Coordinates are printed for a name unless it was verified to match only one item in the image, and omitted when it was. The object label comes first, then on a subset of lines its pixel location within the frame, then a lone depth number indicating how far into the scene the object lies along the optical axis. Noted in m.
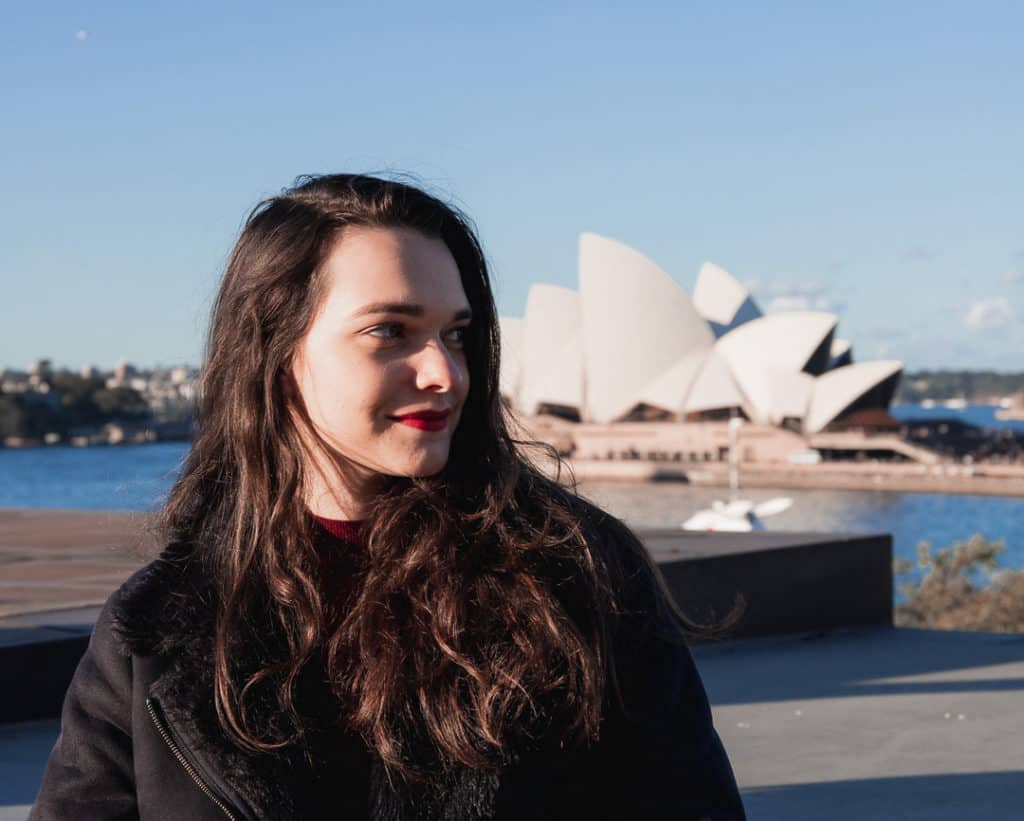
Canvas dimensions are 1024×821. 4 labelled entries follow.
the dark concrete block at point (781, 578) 4.76
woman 1.14
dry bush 9.76
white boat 14.67
